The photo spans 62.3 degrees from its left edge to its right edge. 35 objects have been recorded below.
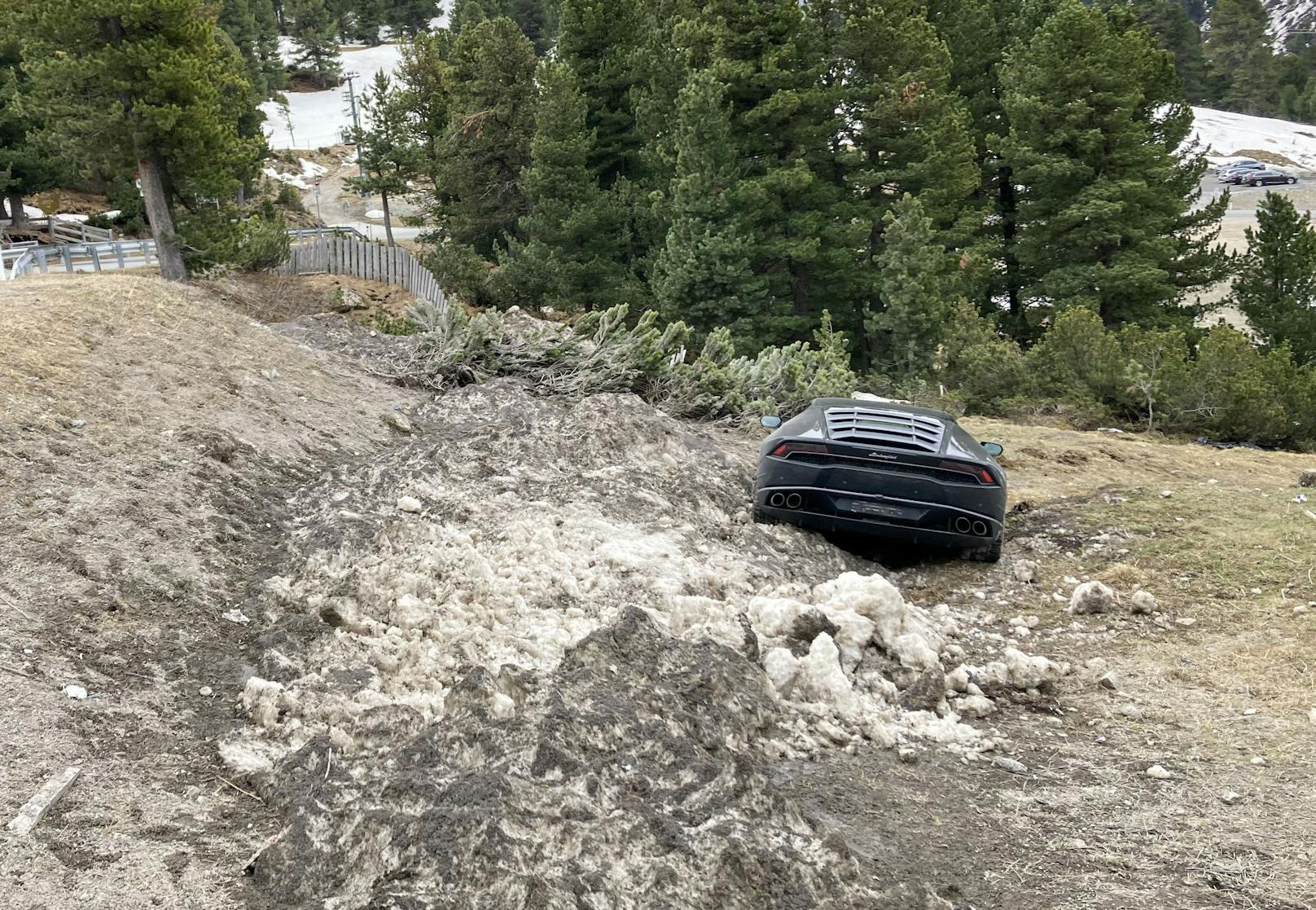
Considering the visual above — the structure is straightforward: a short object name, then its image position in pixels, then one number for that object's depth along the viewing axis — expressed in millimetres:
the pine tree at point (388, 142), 41062
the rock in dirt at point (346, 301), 28609
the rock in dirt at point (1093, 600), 7230
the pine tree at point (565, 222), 30188
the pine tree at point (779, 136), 26297
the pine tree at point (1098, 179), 27438
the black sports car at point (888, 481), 7992
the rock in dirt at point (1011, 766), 5121
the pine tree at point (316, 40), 89688
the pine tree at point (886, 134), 26484
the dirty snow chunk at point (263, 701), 4867
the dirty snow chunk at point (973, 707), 5711
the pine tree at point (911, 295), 23359
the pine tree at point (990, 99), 31359
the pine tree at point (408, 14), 103875
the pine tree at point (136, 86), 19422
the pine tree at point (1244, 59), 97188
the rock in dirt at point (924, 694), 5633
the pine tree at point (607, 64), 32500
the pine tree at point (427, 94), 42125
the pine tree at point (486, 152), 34031
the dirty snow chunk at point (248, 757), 4461
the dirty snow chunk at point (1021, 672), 6004
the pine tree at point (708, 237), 25422
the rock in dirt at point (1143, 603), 7180
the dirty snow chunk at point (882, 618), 5867
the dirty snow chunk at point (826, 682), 5438
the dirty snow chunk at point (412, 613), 5793
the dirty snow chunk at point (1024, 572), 7977
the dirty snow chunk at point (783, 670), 5473
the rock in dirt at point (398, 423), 11266
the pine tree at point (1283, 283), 23703
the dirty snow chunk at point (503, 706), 4453
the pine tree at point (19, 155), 34531
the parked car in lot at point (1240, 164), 73088
